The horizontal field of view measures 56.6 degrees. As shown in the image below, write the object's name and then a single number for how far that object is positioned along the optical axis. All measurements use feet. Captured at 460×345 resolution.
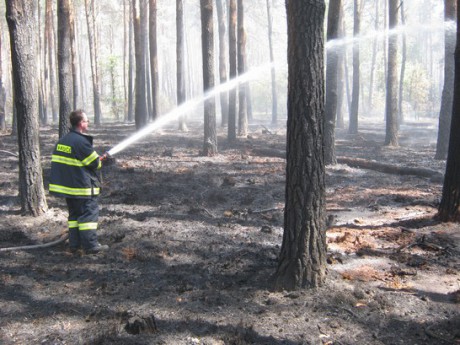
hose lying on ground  19.75
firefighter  19.21
